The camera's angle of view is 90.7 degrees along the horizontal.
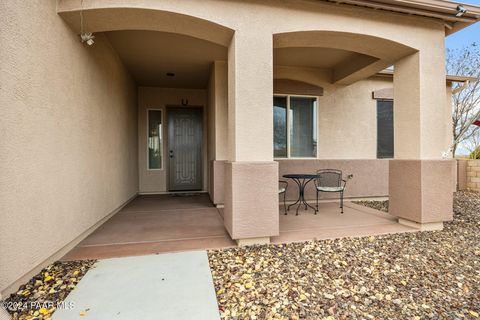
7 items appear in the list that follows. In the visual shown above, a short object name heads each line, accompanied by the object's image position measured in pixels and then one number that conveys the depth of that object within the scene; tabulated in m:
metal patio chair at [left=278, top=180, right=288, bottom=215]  5.26
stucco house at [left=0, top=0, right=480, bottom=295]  2.04
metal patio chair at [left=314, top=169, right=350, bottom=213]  5.35
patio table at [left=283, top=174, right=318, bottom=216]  4.23
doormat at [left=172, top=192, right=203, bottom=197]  6.28
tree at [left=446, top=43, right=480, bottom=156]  9.36
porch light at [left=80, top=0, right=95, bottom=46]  2.80
